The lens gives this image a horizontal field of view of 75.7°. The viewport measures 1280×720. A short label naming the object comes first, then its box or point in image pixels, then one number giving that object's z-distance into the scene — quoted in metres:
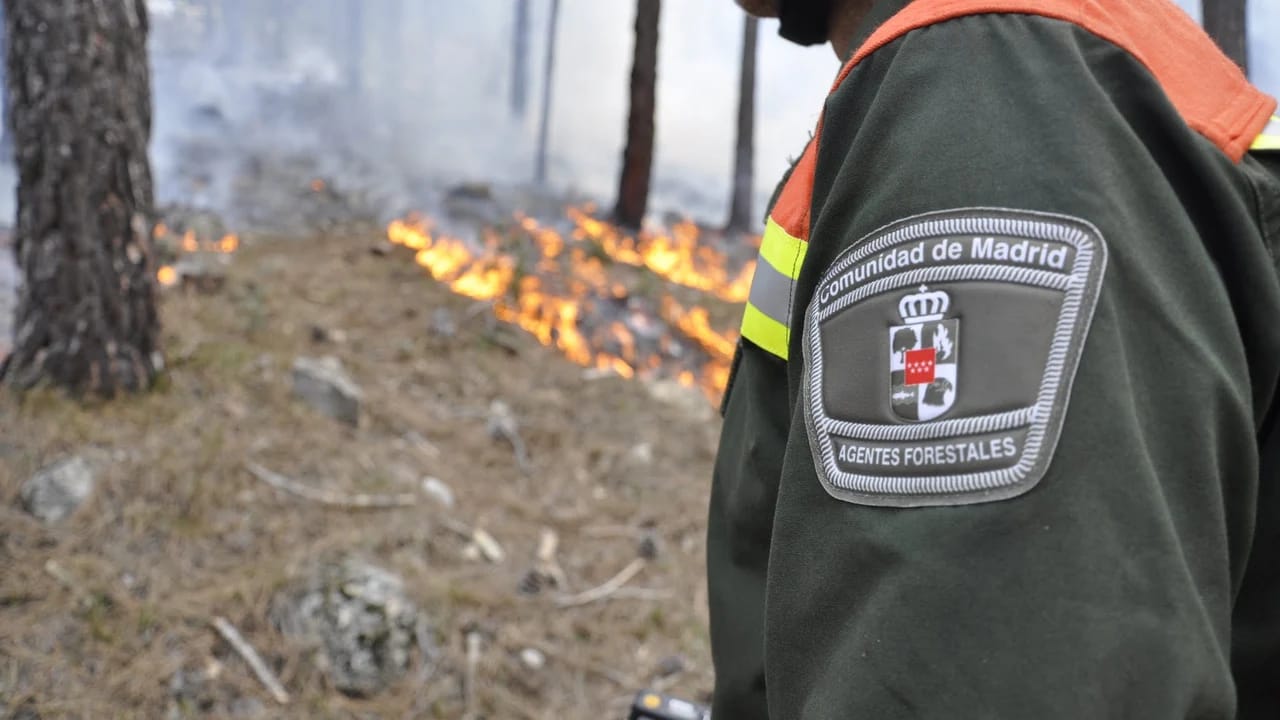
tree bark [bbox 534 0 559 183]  22.38
